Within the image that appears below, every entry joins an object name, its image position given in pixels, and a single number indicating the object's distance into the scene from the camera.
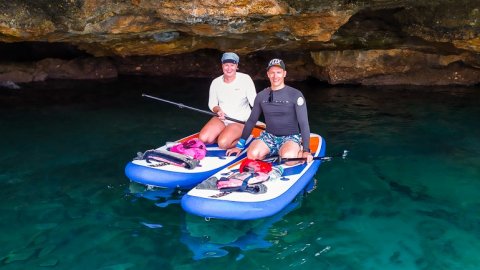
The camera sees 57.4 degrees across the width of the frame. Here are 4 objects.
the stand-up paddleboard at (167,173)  6.88
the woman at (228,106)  7.96
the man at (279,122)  7.07
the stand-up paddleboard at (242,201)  5.85
